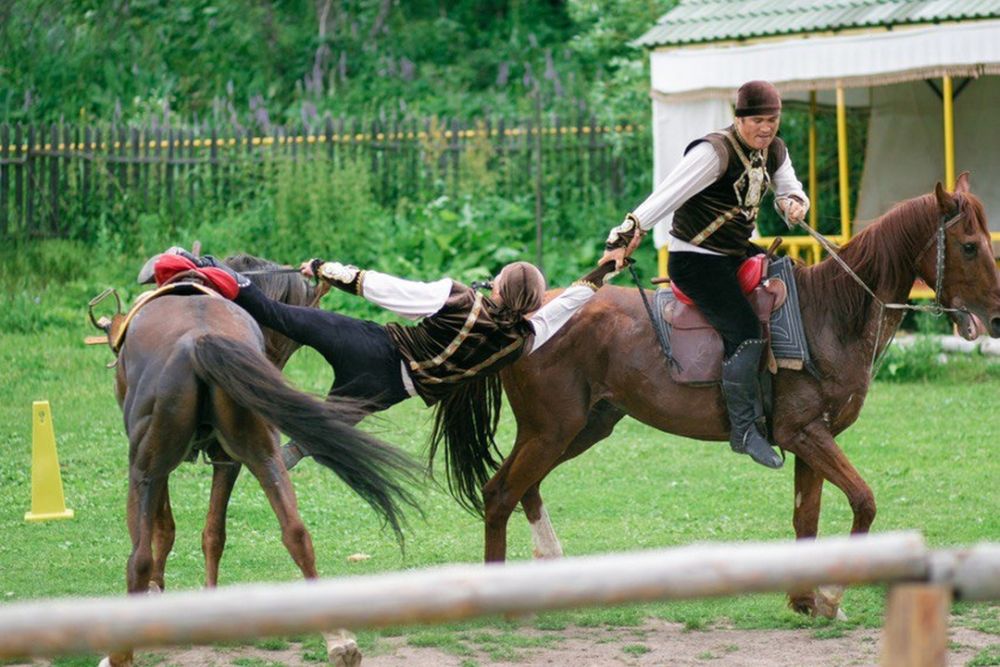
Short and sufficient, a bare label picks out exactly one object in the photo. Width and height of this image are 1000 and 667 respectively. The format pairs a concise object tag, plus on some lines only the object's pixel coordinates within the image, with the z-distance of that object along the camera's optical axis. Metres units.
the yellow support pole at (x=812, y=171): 32.37
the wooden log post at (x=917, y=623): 5.85
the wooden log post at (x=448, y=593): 5.08
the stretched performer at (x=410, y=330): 12.86
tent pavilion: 28.45
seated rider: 13.67
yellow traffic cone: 18.45
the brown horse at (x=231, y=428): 11.54
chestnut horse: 13.79
